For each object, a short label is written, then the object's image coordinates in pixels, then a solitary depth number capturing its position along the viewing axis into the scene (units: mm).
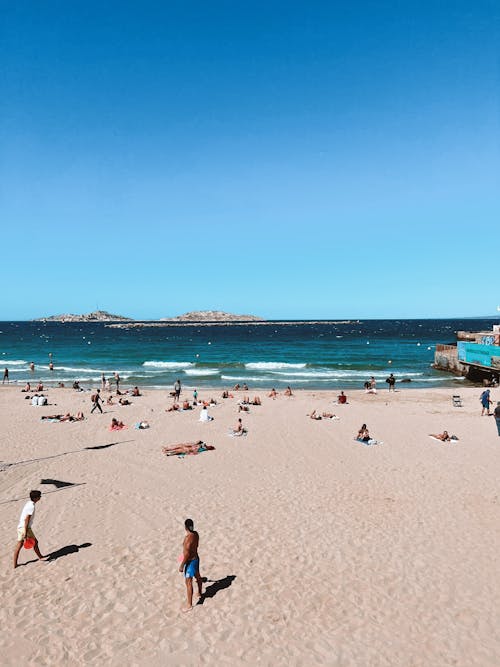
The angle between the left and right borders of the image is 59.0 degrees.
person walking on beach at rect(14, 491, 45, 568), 8062
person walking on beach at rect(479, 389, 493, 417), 22561
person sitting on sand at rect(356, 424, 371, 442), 17766
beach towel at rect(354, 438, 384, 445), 17469
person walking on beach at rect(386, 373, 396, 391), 33000
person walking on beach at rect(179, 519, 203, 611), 6930
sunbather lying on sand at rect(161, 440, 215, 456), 16016
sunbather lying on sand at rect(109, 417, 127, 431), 20312
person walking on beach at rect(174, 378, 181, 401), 28978
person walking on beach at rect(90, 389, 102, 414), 24266
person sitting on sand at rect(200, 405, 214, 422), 22047
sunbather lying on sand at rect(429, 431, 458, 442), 17734
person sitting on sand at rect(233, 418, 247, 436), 19238
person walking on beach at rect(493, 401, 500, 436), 17423
